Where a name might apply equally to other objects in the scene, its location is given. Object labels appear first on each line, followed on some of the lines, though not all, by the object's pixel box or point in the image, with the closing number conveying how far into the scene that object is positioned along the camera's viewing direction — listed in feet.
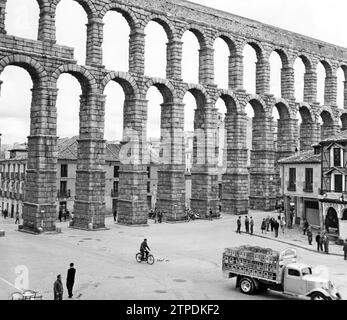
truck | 59.77
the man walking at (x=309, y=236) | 112.98
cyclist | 86.62
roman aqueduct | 124.67
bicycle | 86.93
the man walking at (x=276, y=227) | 123.13
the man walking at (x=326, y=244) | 102.22
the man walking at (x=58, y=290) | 56.54
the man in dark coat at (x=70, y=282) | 61.86
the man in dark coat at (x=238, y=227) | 131.54
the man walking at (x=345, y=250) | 94.52
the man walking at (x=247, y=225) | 132.26
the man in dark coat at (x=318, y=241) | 104.08
